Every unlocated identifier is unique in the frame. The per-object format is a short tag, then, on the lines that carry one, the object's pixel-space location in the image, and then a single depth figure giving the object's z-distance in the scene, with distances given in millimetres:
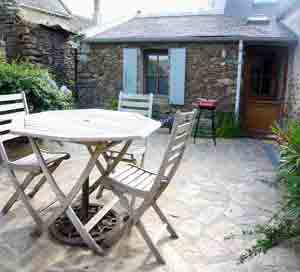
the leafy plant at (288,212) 2263
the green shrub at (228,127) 7125
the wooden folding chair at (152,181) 2180
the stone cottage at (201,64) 7230
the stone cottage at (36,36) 7797
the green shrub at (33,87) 4641
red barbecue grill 6467
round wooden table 2230
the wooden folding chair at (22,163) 2539
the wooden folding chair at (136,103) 3811
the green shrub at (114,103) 8097
